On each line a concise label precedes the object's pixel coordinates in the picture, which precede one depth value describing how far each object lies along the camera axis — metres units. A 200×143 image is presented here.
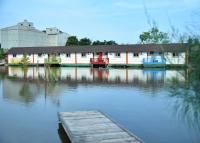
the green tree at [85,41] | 68.94
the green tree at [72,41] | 70.00
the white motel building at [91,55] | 41.56
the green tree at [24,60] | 47.66
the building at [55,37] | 88.19
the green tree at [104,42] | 64.72
